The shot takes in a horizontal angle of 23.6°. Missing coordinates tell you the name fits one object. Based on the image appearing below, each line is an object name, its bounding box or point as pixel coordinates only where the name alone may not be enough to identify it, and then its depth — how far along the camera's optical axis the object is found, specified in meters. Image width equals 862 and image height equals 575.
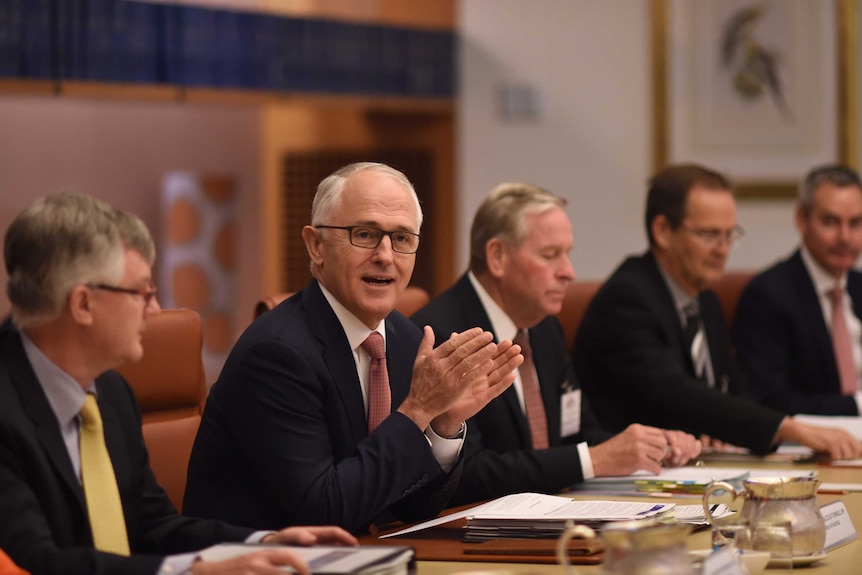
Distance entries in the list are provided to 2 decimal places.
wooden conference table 3.37
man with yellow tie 3.11
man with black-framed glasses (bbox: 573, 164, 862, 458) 5.90
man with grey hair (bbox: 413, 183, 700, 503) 5.22
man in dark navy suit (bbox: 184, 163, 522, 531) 3.83
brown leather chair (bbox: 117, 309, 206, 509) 4.85
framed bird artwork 10.59
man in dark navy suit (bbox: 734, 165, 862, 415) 7.12
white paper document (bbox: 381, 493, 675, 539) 3.75
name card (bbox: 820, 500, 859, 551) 3.69
